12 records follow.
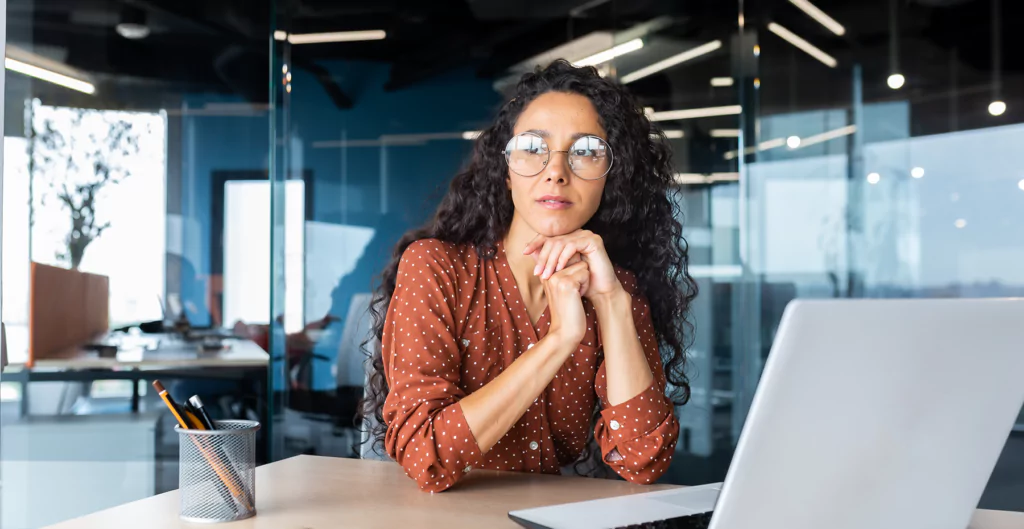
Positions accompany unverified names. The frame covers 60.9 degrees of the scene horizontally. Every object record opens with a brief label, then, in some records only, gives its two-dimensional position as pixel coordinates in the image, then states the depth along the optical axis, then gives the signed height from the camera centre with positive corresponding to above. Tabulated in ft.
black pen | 3.44 -0.58
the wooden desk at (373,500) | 3.33 -0.99
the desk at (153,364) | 11.18 -1.31
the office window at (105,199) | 11.06 +0.87
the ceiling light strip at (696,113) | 11.87 +2.11
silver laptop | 2.35 -0.43
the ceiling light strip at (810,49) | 11.71 +2.93
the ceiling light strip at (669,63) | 11.96 +2.81
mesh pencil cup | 3.28 -0.79
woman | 4.35 -0.21
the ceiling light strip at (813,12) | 11.72 +3.44
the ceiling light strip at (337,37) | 11.96 +3.17
